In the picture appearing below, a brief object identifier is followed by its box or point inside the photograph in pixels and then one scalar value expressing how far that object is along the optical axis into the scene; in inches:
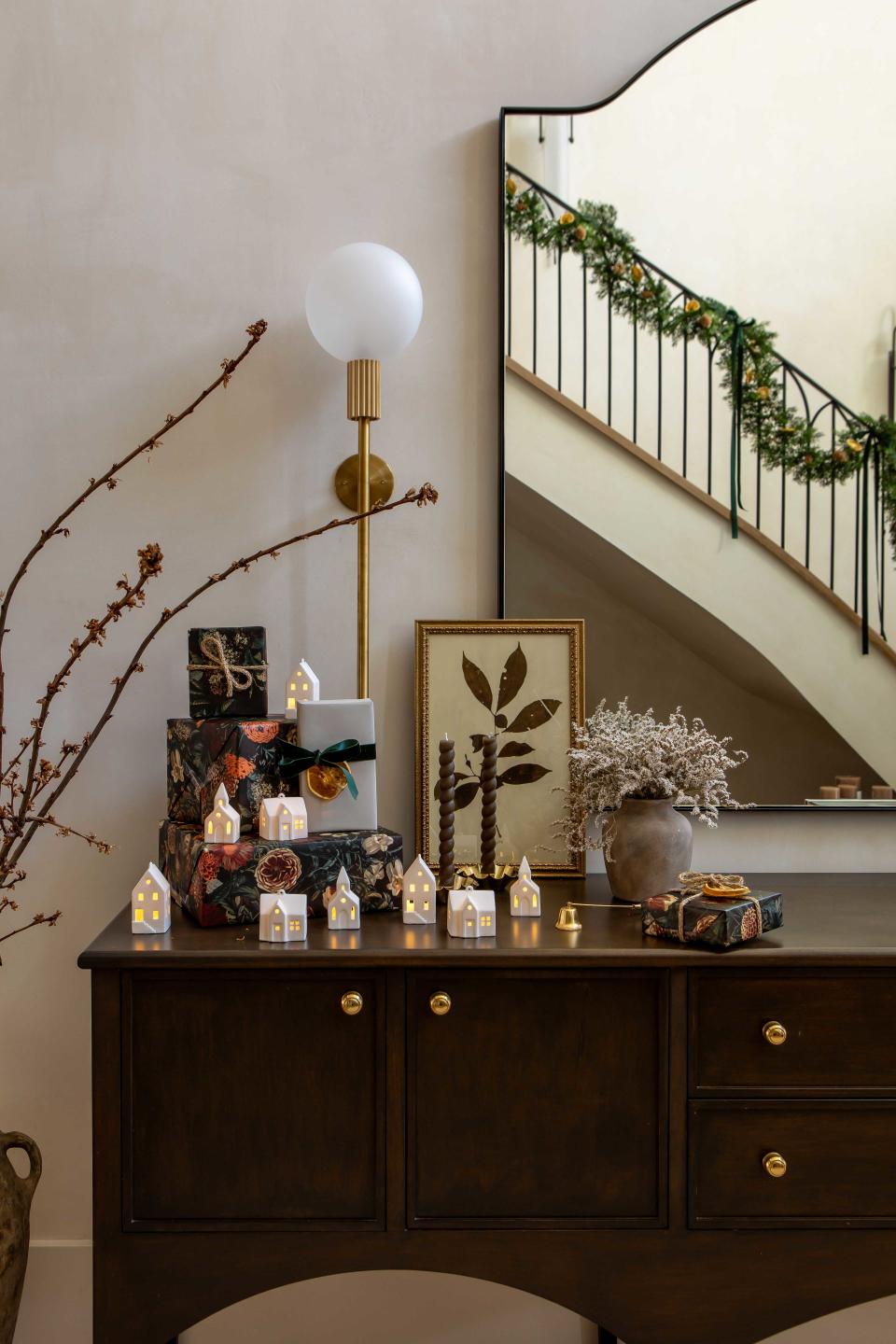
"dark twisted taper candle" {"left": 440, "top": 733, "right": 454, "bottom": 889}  70.1
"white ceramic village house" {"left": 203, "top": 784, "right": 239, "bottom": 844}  60.2
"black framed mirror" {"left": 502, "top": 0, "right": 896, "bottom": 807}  75.3
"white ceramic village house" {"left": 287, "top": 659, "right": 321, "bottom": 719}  67.2
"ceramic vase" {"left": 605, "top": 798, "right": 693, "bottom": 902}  64.6
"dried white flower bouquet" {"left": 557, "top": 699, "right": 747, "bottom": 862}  64.6
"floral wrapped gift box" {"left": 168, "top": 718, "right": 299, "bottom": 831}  63.4
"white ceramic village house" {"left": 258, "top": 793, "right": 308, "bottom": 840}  61.5
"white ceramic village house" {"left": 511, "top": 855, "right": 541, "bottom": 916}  62.7
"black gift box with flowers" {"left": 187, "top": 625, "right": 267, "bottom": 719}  66.8
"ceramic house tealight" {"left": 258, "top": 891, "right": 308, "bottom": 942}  56.7
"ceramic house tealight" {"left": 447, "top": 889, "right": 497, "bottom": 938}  57.7
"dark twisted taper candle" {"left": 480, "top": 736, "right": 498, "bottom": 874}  70.5
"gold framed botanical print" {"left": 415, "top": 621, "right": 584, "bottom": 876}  73.8
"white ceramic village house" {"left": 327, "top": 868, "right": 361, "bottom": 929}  59.1
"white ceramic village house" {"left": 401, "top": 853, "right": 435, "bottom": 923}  60.9
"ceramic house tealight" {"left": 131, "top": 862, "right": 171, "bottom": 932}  58.2
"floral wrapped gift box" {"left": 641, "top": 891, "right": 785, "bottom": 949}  55.4
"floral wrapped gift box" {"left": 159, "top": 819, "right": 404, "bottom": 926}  59.2
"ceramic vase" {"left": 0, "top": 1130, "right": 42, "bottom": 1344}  64.8
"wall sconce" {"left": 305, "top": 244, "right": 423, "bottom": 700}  68.7
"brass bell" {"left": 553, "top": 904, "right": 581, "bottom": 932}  59.1
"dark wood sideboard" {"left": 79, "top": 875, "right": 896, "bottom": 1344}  55.3
